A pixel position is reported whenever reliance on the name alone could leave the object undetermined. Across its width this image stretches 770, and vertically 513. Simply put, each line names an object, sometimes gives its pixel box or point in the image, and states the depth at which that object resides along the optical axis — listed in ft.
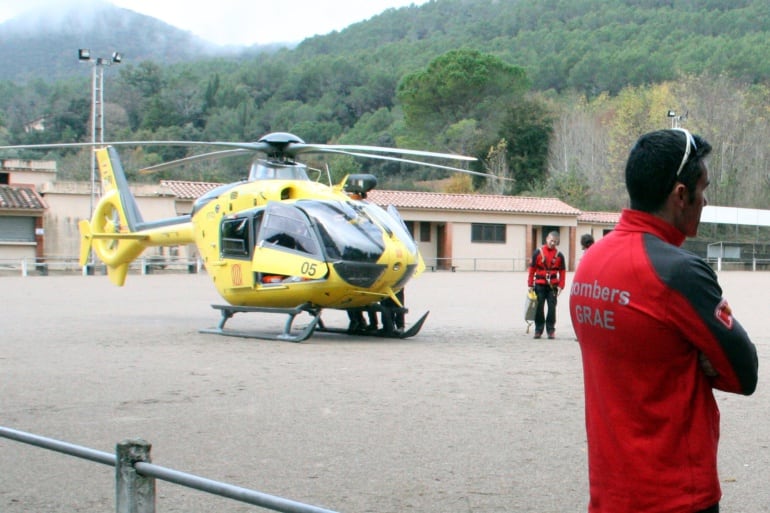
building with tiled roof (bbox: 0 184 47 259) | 154.10
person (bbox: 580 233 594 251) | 46.33
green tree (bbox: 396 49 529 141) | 263.49
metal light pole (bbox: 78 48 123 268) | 136.56
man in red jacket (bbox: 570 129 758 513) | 8.69
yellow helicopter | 49.78
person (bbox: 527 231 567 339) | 52.13
